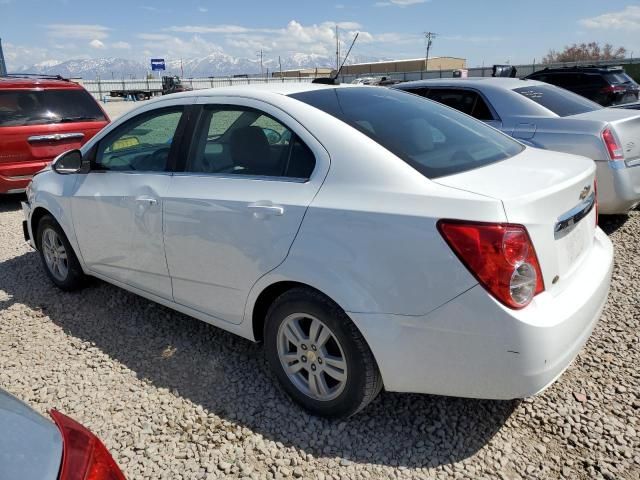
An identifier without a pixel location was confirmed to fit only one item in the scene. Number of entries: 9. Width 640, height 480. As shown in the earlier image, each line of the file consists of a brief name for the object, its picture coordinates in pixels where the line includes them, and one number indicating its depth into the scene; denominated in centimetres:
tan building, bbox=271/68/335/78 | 7796
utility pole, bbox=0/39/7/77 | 2432
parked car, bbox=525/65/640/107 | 1302
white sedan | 205
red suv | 687
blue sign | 5116
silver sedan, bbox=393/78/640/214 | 491
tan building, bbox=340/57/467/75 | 8188
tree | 7030
